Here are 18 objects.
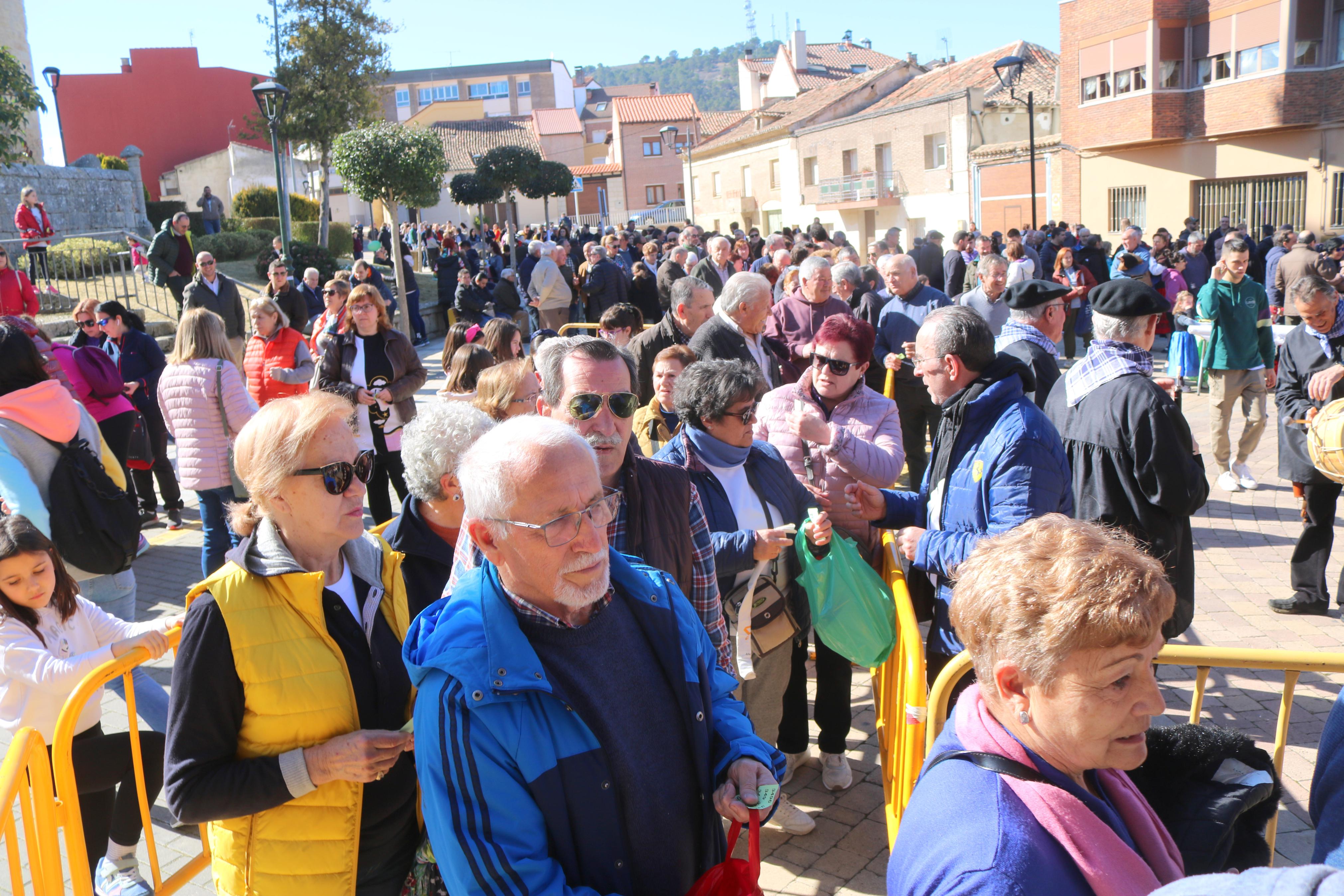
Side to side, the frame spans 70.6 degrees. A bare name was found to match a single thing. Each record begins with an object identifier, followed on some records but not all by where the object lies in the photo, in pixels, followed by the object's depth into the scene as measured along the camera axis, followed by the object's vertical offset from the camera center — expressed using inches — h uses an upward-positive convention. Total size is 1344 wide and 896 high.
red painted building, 1630.2 +352.5
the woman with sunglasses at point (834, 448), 159.8 -30.1
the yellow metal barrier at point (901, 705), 112.0 -56.6
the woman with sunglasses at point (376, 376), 256.4 -20.5
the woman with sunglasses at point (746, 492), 139.5 -32.2
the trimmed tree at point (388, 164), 766.5 +108.7
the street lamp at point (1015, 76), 737.6 +147.8
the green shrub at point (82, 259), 706.2 +44.8
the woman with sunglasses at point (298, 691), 86.9 -35.9
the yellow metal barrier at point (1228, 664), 105.8 -46.3
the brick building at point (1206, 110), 938.1 +146.0
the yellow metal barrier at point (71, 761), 113.0 -51.5
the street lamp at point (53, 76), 1122.7 +290.8
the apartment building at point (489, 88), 3383.4 +736.3
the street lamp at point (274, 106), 550.6 +120.3
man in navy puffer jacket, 129.5 -27.3
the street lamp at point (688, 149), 1252.5 +184.8
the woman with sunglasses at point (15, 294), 459.8 +14.6
